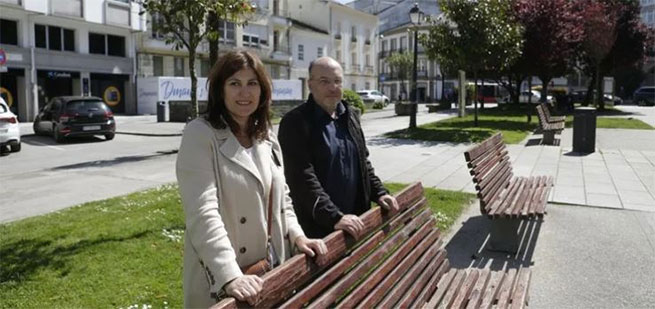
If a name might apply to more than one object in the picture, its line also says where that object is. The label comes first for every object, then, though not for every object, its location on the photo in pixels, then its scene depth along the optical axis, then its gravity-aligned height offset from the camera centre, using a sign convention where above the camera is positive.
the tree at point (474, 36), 18.48 +2.27
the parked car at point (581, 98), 53.45 +0.69
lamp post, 20.50 +3.00
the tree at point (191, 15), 9.16 +1.49
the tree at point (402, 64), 71.06 +5.05
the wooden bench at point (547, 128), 15.63 -0.62
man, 3.37 -0.31
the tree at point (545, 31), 24.86 +3.24
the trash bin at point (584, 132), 13.62 -0.63
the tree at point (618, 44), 31.56 +3.66
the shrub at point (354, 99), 29.46 +0.26
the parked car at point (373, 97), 47.16 +0.60
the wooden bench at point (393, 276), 2.29 -0.82
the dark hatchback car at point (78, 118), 18.50 -0.52
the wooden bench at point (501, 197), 5.43 -0.97
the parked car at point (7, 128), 15.27 -0.70
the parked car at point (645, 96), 50.28 +0.87
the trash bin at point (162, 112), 27.48 -0.43
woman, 2.30 -0.36
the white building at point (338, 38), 56.22 +7.11
